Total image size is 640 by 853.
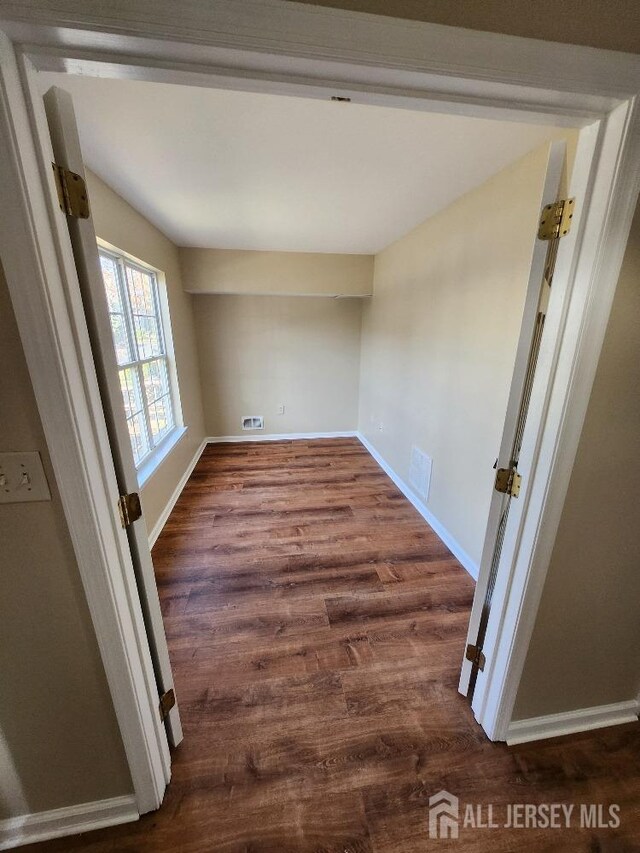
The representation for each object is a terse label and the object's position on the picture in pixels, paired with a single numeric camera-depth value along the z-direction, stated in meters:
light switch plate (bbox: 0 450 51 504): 0.75
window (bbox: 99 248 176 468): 2.29
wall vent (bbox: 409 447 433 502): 2.70
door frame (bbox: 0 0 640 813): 0.58
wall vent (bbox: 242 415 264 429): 4.38
